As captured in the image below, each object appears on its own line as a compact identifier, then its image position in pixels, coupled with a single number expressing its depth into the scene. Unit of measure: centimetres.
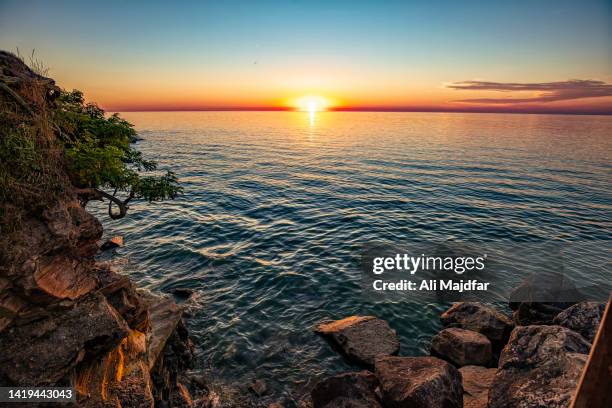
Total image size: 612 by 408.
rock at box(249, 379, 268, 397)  1309
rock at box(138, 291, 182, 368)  1285
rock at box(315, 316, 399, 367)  1470
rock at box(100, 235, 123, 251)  2513
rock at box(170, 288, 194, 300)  1947
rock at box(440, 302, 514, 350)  1584
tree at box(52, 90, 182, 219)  1133
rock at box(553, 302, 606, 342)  1392
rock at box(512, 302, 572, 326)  1641
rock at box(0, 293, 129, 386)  818
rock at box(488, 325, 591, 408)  986
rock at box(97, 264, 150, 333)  1169
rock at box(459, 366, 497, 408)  1196
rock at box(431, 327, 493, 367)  1435
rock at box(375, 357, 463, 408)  1098
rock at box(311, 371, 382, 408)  1151
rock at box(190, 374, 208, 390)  1337
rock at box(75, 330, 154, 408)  923
